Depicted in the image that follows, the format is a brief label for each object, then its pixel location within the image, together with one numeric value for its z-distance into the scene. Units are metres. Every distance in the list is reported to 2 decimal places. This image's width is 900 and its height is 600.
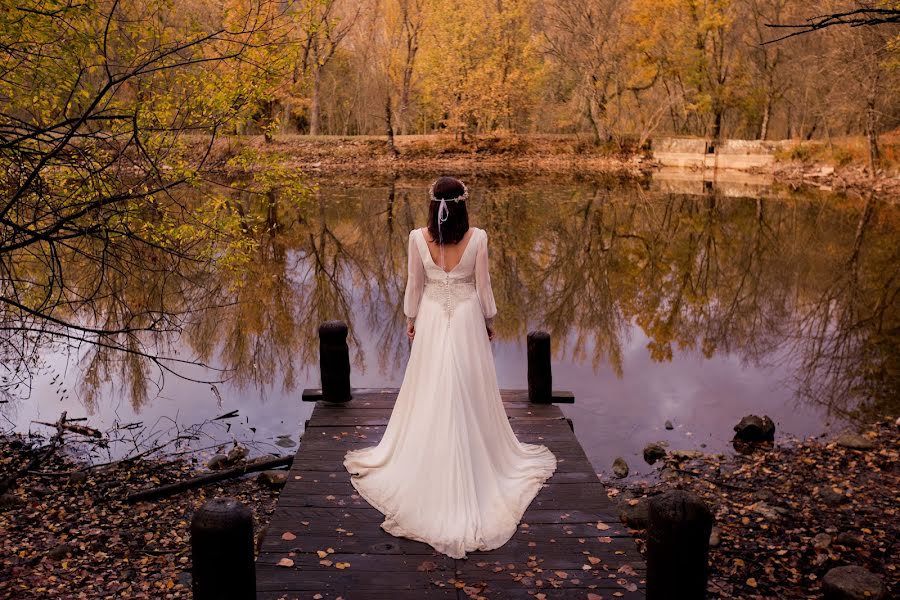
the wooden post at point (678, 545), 3.71
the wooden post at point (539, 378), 8.27
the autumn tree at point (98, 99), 5.18
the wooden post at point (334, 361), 8.17
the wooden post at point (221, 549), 3.74
